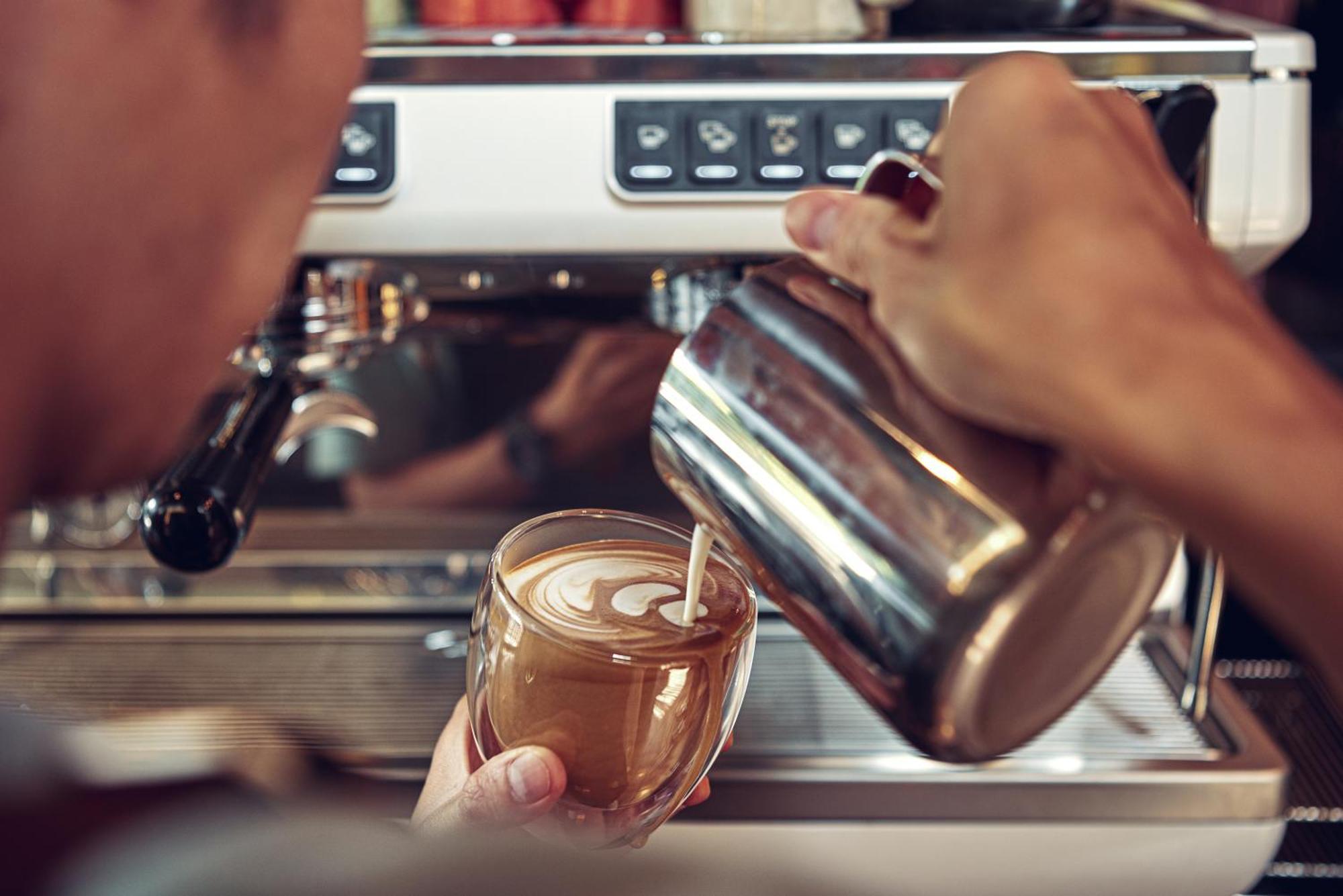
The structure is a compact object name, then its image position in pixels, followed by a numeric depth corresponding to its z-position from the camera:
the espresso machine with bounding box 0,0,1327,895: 0.77
